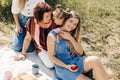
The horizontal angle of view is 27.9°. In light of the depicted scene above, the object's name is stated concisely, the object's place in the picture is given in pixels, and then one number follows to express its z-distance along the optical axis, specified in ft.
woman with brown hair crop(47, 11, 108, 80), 8.28
